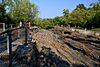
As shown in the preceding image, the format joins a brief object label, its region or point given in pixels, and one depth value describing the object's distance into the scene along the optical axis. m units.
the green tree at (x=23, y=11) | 17.67
